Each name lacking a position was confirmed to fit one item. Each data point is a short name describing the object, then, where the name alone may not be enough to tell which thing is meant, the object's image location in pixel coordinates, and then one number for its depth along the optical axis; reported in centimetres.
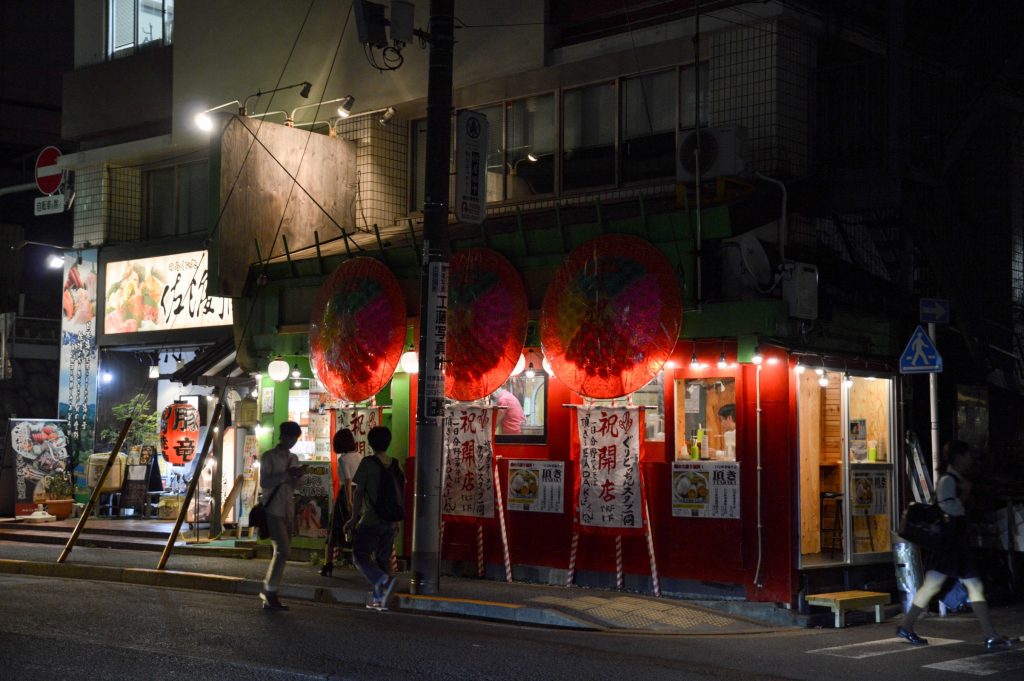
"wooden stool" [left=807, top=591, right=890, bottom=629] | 1315
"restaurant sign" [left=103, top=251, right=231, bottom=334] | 2344
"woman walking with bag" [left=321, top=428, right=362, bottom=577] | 1589
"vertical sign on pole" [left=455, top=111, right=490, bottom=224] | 1520
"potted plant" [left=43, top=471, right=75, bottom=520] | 2456
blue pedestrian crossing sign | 1375
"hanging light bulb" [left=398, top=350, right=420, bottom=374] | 1631
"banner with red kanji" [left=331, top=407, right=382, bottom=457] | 1736
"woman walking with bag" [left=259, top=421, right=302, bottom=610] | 1313
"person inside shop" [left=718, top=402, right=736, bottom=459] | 1439
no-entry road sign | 2622
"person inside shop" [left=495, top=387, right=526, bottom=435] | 1595
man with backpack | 1322
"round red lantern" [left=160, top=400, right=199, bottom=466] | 2116
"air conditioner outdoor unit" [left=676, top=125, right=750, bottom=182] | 1448
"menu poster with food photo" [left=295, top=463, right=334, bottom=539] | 1781
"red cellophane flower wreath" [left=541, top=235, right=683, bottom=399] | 1388
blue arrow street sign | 1424
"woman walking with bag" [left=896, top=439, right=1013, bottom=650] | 1141
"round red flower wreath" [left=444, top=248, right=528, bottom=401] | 1541
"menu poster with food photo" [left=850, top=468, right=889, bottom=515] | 1484
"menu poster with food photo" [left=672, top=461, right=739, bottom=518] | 1385
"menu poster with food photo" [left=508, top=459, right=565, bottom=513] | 1536
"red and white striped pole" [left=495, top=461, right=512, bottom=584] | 1575
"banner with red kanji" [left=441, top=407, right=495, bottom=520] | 1591
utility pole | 1403
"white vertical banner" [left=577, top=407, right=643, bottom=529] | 1444
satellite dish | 1369
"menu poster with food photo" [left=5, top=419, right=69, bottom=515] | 2439
